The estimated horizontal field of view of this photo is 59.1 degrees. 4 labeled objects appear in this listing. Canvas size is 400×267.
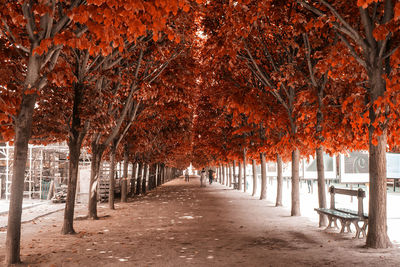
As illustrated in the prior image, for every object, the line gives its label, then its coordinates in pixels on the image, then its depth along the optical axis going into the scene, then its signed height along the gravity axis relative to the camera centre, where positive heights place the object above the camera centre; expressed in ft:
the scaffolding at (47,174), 76.06 -2.47
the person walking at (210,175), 161.58 -3.85
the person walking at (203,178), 134.35 -4.43
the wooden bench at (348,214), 28.50 -3.85
